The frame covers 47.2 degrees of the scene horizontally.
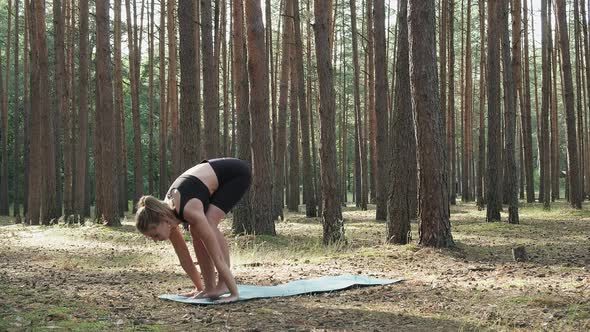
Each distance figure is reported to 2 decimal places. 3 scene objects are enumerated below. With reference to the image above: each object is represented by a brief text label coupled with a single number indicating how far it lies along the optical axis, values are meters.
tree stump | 9.16
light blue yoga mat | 6.51
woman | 5.99
